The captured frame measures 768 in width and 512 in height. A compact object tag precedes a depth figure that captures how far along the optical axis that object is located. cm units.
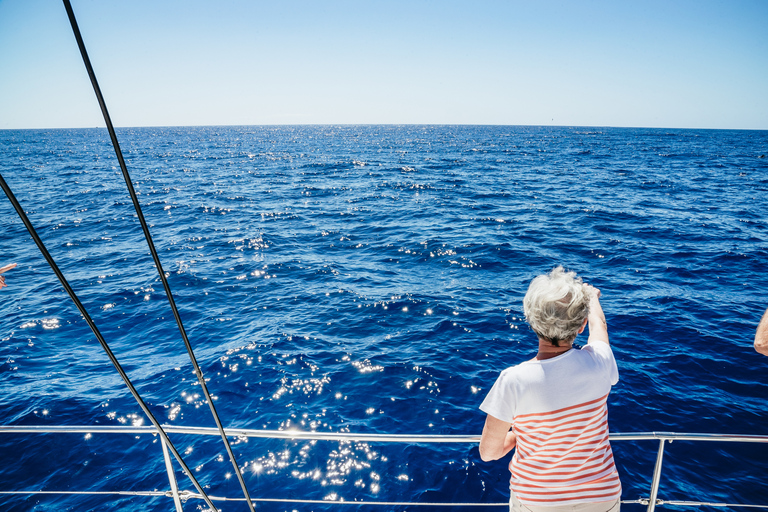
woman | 174
